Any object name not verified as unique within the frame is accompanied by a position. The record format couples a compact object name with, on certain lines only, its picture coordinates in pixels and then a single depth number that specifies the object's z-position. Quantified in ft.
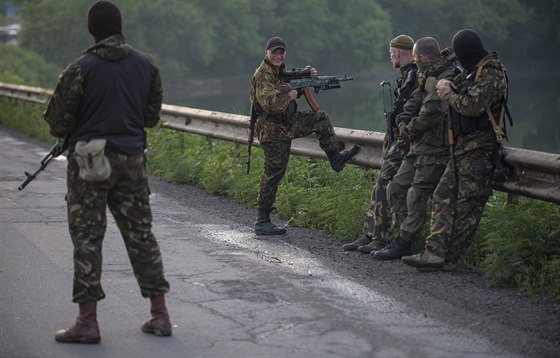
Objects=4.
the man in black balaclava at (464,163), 48.74
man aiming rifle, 60.93
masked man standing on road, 37.94
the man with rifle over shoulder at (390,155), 54.58
